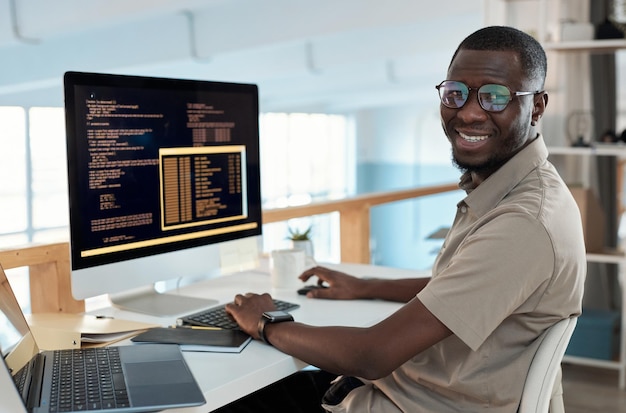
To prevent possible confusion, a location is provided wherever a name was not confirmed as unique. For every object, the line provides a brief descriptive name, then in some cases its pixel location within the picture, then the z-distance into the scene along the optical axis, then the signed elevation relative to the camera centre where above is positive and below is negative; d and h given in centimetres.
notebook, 150 -32
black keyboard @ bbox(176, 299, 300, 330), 164 -31
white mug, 205 -25
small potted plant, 217 -20
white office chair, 130 -34
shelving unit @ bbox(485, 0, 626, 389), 345 +50
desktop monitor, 164 -2
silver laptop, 117 -33
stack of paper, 148 -30
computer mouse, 197 -30
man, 131 -19
